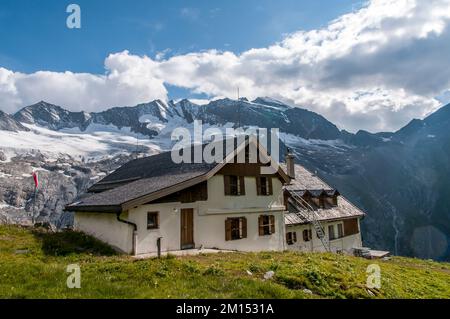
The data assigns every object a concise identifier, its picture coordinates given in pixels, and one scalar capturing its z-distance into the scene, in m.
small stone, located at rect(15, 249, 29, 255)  15.97
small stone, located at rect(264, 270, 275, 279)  11.92
